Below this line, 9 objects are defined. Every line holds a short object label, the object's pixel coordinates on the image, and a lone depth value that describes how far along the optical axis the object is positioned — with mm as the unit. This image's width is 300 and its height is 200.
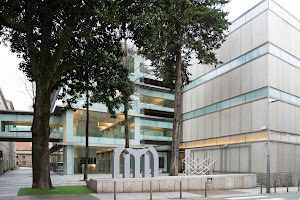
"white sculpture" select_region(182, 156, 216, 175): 35028
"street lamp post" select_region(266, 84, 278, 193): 21078
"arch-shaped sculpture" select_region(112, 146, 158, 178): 19750
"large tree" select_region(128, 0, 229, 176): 16766
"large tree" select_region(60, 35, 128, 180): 20109
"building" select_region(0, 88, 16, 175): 45669
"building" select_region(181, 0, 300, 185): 28312
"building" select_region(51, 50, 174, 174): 40500
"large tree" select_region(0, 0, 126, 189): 15609
